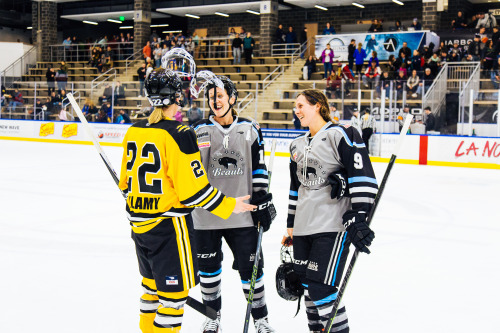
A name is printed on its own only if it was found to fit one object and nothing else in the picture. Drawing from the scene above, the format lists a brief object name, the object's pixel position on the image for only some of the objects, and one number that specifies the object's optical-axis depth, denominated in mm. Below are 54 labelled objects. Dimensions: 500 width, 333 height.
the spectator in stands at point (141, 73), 18666
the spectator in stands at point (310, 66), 17609
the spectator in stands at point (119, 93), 15773
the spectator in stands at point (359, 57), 16828
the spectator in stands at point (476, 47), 14781
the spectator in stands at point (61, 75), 21250
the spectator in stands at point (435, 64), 13341
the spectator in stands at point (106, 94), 16141
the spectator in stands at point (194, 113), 14454
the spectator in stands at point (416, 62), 14852
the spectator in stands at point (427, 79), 12547
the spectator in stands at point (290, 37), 20469
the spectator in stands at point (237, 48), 20156
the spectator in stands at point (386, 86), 12720
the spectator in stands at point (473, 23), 18147
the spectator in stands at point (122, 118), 15812
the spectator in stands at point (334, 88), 13446
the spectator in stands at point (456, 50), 14949
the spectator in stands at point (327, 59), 16828
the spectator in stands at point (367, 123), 12528
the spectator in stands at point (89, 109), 16047
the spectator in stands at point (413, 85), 12539
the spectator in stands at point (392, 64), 15523
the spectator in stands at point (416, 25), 17612
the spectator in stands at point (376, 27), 18733
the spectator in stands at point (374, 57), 16203
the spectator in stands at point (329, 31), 19578
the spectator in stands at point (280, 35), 20650
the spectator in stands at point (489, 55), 13961
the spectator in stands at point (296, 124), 14055
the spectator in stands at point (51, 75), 20822
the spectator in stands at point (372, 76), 12859
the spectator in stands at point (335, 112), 13014
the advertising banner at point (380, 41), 17453
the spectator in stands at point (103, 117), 16062
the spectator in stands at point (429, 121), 12141
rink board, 11516
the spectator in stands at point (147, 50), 21141
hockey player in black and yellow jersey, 2252
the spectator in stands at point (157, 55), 19152
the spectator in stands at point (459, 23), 18000
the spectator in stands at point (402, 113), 12407
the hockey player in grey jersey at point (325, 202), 2447
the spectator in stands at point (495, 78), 11673
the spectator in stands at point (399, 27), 18177
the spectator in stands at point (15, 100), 17000
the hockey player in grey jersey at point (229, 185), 2852
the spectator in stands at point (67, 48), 24656
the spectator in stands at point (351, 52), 16969
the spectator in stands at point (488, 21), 16766
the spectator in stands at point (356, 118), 12859
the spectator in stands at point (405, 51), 15674
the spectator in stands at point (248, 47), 19797
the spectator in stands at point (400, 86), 12578
